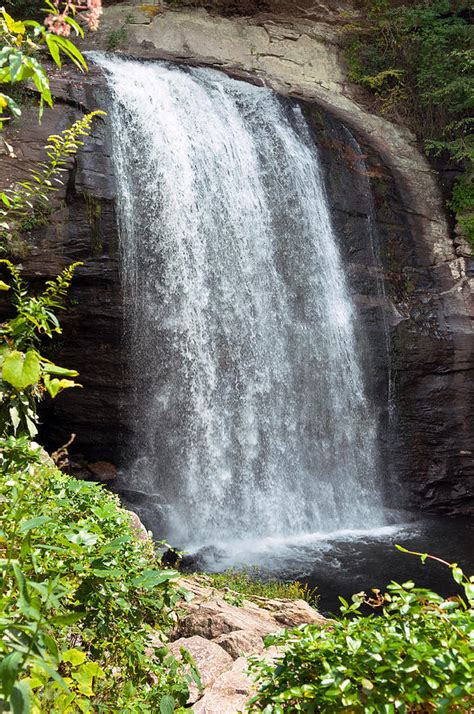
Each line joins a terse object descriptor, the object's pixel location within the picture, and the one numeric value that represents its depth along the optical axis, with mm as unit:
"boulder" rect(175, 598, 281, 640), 3943
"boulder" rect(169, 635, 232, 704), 3161
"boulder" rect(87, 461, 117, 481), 9409
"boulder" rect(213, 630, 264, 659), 3572
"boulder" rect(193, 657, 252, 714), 2654
